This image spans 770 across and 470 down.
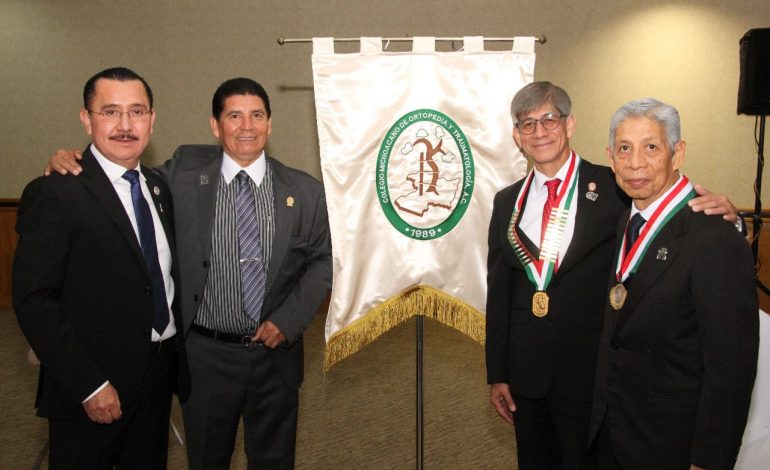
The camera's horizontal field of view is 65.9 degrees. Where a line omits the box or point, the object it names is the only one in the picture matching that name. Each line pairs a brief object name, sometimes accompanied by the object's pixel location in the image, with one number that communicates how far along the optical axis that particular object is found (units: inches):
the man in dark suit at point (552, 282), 81.0
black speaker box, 174.9
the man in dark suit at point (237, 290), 91.4
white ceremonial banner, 105.0
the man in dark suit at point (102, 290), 71.2
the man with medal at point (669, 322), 58.2
